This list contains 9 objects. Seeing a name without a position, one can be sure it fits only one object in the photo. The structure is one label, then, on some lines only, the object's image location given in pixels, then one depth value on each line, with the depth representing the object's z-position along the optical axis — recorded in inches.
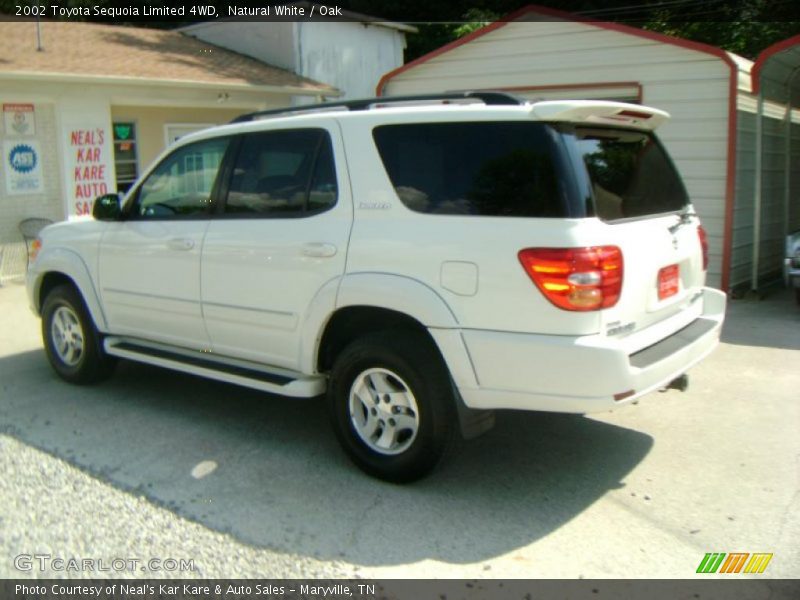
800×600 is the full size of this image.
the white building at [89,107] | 429.7
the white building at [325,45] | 643.5
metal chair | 427.2
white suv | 149.6
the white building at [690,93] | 370.3
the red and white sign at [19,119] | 422.9
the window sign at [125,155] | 499.2
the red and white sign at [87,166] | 454.6
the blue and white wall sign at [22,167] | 427.2
